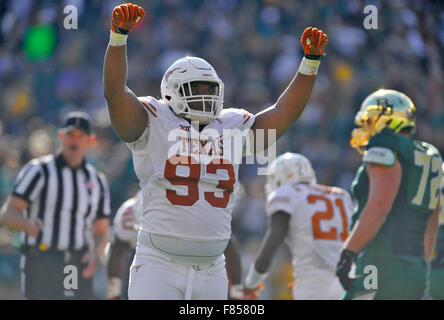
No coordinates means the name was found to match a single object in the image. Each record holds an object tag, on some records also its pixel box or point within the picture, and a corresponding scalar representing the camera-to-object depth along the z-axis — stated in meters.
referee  13.30
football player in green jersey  9.85
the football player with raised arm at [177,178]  7.83
